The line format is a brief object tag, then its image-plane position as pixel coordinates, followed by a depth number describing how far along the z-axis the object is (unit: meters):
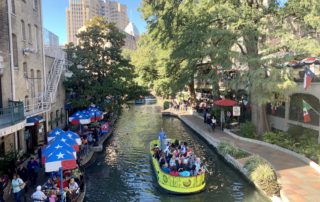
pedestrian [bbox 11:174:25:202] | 10.13
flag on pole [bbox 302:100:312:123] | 14.32
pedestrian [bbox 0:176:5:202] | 10.08
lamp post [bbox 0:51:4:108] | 13.06
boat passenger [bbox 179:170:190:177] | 12.11
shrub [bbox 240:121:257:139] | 19.54
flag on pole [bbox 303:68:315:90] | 14.00
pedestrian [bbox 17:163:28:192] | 11.73
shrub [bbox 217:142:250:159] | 15.34
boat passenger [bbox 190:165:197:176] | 12.36
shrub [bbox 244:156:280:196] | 11.04
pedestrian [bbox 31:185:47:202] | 9.45
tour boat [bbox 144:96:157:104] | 53.78
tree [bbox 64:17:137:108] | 22.35
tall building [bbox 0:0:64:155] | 13.65
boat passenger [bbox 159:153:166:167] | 13.53
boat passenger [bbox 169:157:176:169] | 12.72
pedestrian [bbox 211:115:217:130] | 22.26
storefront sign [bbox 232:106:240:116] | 21.71
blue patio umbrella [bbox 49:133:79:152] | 12.04
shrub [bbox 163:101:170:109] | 40.70
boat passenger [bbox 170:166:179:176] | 12.20
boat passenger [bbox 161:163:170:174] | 12.67
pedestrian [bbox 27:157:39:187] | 12.09
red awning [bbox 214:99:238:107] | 22.93
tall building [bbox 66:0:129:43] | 126.87
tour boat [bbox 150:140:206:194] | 11.99
